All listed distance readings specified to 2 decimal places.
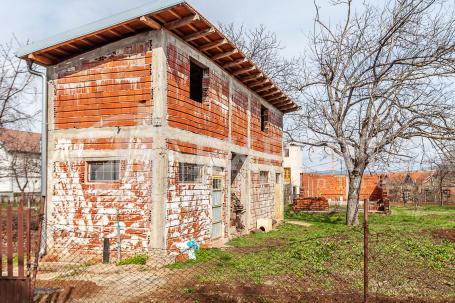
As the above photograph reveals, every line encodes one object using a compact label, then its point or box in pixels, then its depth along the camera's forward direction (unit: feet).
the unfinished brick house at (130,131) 30.32
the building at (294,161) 165.99
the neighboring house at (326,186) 115.85
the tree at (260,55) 96.63
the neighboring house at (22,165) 94.52
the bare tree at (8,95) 61.00
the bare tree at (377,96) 51.44
